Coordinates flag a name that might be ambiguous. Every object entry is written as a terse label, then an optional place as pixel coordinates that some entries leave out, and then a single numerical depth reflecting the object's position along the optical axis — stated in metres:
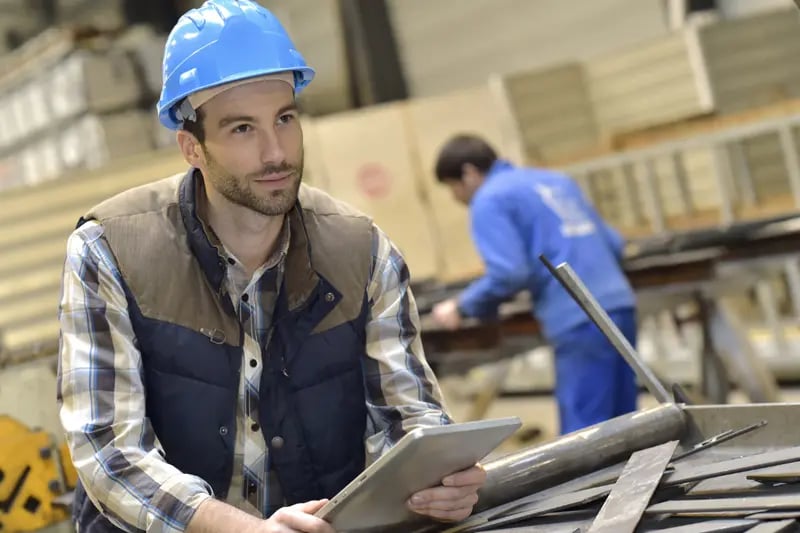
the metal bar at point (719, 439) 1.56
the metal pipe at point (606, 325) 1.79
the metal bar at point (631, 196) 5.81
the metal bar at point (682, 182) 5.62
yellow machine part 2.28
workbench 3.74
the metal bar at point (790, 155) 4.86
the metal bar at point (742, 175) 5.62
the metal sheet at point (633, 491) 1.26
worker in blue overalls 3.55
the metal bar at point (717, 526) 1.19
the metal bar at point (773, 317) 5.30
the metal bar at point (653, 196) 5.45
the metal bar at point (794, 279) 4.78
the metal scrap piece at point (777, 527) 1.14
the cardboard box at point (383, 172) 6.34
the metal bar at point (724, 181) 5.26
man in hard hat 1.62
